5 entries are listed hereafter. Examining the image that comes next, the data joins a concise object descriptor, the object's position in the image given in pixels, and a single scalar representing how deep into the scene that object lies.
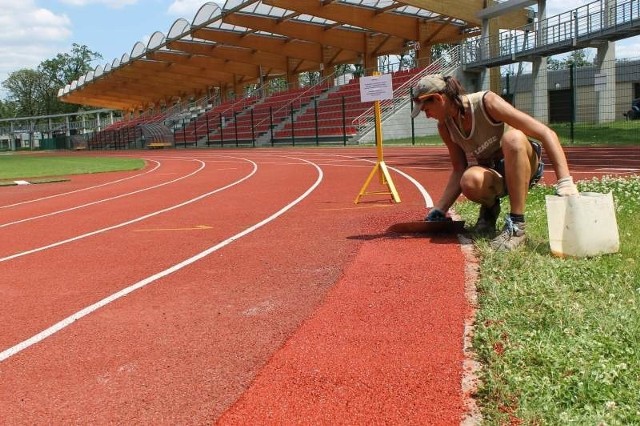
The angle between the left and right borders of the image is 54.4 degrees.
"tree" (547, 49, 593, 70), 78.16
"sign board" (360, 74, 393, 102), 9.34
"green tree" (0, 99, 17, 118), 122.27
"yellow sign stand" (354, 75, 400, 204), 8.91
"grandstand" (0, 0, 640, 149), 29.55
